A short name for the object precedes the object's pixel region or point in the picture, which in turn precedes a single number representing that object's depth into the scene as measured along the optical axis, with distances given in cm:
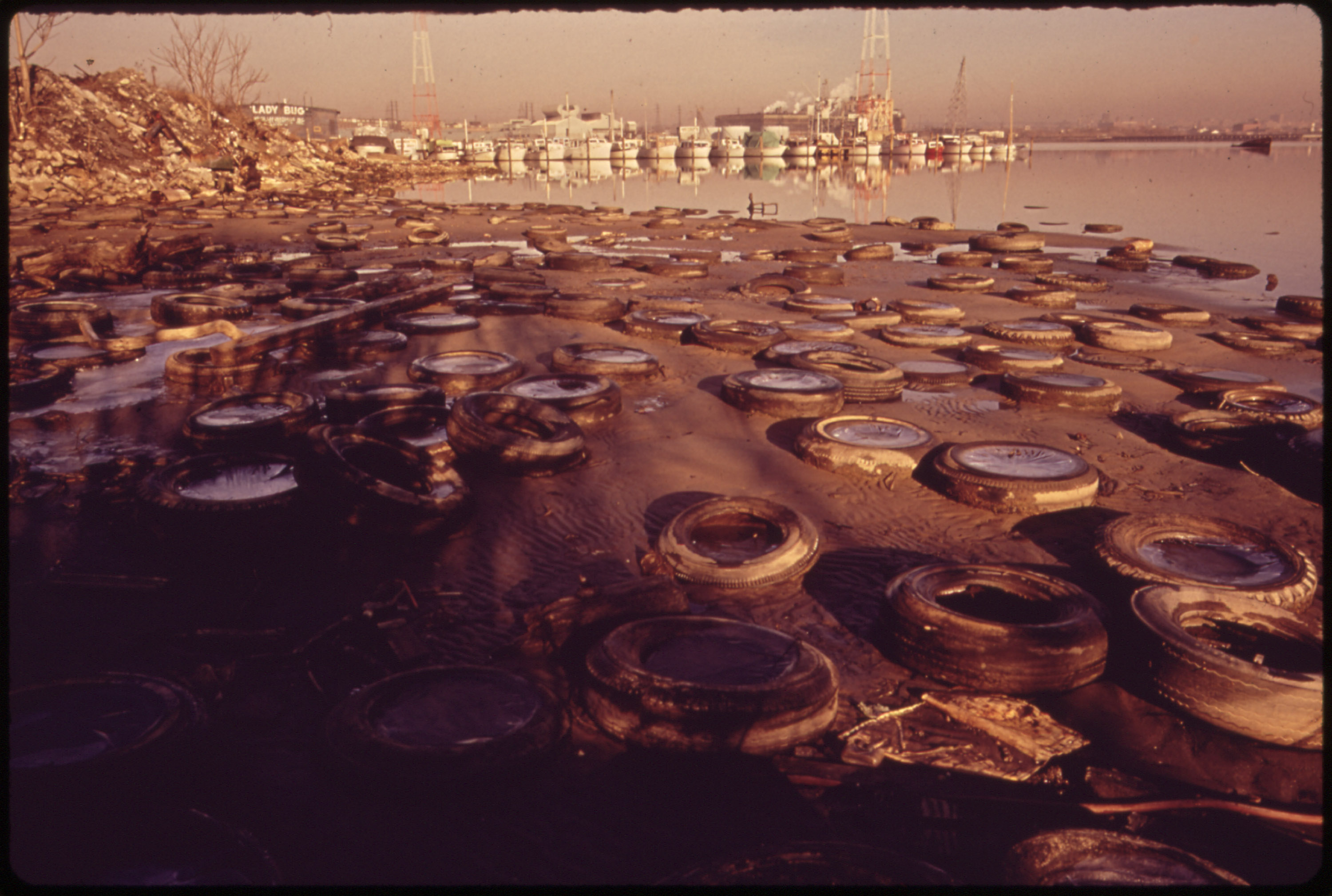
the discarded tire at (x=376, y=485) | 524
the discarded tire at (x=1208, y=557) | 443
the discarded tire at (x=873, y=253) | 2128
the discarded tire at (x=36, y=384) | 813
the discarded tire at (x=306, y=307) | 1167
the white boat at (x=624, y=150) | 8969
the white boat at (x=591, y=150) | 10275
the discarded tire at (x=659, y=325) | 1175
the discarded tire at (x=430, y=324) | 1145
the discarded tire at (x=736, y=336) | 1088
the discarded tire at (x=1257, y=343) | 1167
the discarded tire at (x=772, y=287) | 1606
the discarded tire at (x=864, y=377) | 892
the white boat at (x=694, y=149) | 9294
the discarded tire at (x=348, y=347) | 1028
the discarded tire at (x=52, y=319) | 1055
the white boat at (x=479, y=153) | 8356
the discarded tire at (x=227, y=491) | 511
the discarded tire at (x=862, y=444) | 690
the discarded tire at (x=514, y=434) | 651
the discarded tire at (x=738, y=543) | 508
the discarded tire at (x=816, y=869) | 271
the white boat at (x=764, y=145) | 9444
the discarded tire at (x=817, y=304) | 1379
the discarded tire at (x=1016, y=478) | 613
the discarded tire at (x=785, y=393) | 832
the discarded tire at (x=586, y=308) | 1266
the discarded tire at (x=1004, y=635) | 397
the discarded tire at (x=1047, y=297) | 1488
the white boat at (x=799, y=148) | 9438
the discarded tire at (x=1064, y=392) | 875
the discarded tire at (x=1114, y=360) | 1081
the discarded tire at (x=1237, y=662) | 356
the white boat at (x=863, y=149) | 9531
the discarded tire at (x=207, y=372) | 892
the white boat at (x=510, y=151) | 8088
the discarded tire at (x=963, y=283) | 1532
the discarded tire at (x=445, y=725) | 329
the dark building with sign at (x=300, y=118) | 10850
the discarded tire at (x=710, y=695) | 351
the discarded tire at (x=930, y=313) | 1298
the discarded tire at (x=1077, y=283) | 1659
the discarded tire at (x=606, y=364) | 953
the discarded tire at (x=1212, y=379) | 938
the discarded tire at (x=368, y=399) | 749
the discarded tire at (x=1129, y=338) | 1141
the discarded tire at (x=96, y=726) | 309
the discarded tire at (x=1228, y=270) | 1878
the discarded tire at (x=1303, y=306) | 1390
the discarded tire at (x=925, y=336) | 1158
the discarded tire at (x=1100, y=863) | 279
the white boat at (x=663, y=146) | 9556
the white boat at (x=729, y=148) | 10138
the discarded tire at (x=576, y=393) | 798
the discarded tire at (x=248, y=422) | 671
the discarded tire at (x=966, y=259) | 1991
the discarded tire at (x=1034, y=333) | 1123
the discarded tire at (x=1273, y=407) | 743
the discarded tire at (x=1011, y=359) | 1005
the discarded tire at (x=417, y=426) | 702
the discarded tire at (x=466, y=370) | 866
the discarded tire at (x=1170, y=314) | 1334
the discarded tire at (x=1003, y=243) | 2155
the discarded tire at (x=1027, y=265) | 1852
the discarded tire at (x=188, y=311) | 1157
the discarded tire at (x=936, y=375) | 998
